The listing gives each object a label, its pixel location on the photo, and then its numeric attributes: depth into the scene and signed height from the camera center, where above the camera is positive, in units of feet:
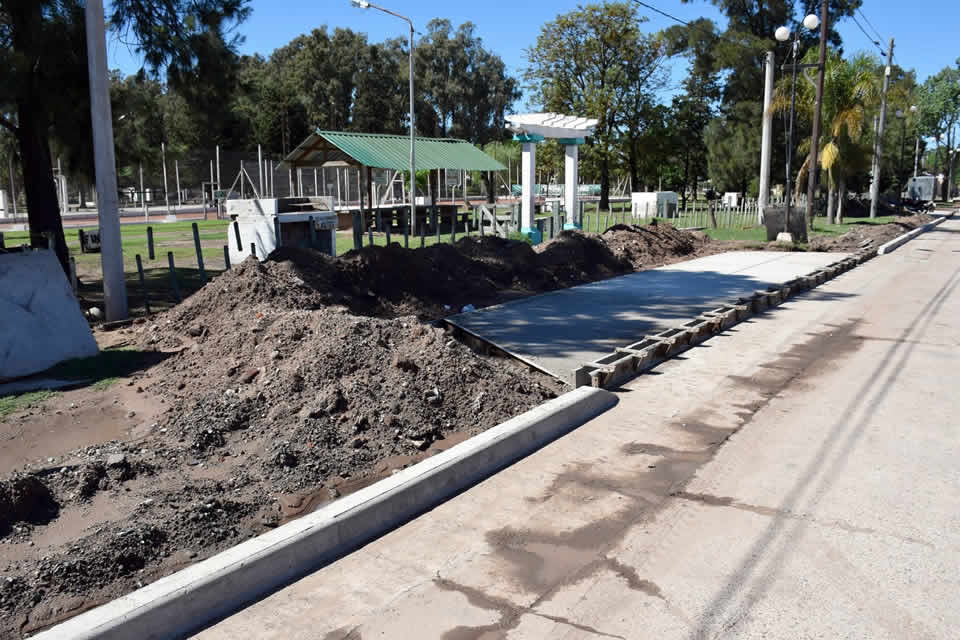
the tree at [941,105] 255.91 +32.12
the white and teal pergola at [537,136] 74.69 +6.96
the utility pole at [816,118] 85.05 +9.54
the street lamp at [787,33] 74.69 +16.33
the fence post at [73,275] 39.06 -3.20
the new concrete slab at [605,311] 29.73 -5.04
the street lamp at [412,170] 80.03 +4.32
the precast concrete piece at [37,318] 26.05 -3.71
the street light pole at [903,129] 138.92 +15.87
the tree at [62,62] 38.78 +7.89
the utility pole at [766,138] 102.73 +8.77
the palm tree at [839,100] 102.17 +13.78
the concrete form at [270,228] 43.91 -1.14
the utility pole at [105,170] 34.19 +1.80
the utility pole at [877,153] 123.85 +8.18
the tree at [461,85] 210.79 +33.16
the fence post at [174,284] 38.23 -3.64
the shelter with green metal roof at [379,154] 94.84 +7.23
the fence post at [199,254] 39.84 -2.33
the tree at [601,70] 145.79 +25.99
